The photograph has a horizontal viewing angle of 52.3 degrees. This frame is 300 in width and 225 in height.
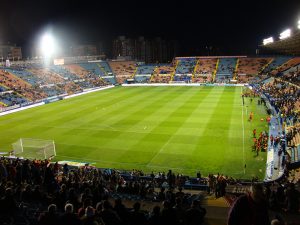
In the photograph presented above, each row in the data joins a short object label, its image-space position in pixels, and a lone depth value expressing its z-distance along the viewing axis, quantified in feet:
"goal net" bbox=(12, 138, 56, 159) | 81.61
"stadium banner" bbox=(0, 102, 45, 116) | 149.16
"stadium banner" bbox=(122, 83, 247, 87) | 233.06
